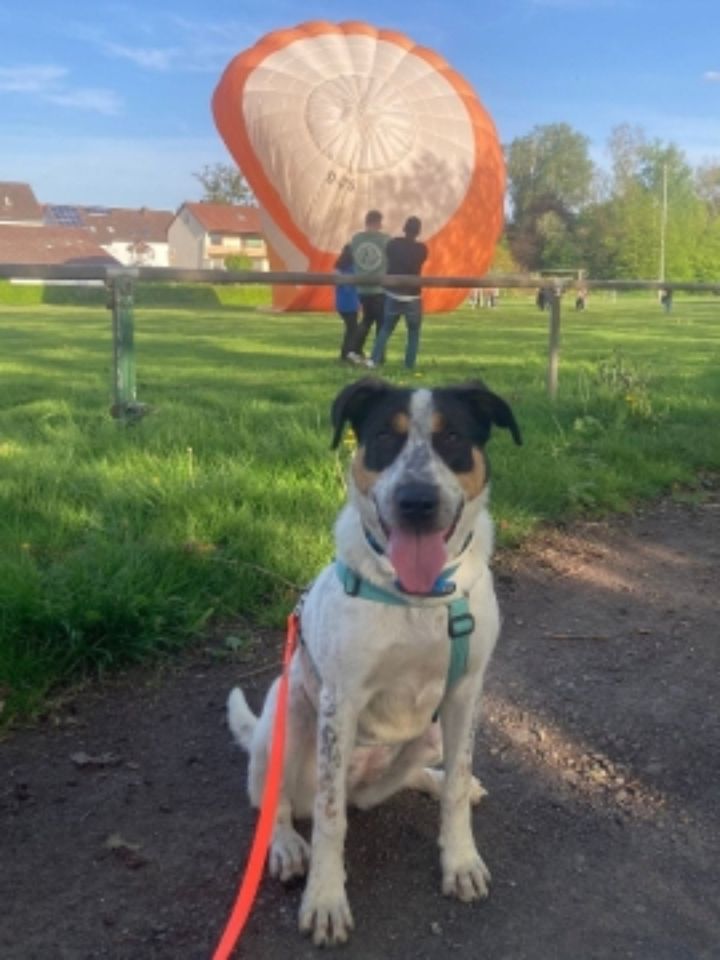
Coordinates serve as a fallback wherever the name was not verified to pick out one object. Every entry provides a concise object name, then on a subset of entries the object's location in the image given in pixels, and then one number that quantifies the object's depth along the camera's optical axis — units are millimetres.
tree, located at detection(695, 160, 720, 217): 109250
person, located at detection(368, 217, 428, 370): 14664
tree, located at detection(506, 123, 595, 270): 96913
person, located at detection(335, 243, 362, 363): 16094
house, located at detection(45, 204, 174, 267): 117875
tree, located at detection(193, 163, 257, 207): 107812
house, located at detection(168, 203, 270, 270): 101625
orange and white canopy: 26984
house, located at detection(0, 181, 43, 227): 107250
